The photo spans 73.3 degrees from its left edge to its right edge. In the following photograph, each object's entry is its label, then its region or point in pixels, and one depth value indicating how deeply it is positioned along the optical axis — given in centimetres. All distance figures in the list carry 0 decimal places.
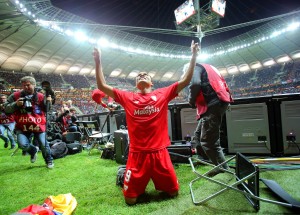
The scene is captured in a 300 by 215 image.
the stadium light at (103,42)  2680
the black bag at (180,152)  384
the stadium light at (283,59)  3299
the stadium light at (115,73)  3741
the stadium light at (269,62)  3491
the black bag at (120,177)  287
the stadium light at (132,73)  3916
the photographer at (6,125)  739
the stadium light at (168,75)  4336
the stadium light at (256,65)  3653
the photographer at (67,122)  738
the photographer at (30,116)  411
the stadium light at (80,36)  2399
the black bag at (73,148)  594
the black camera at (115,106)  638
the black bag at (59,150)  533
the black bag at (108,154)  489
